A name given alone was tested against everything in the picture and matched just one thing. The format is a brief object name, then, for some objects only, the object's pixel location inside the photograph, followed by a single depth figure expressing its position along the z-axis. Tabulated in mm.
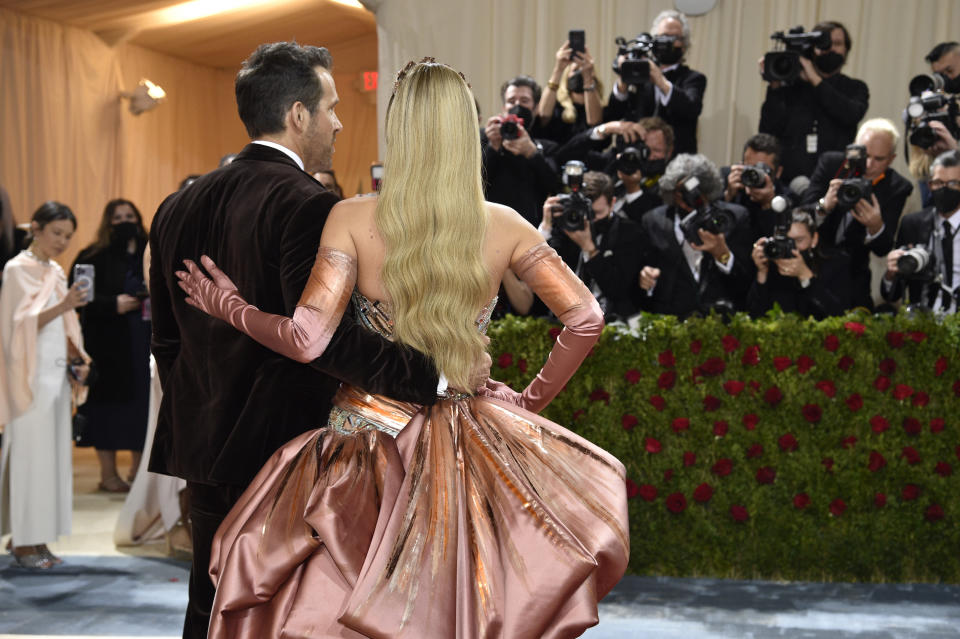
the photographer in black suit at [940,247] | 5188
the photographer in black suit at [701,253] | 5281
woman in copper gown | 2316
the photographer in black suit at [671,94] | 6219
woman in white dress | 5238
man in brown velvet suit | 2598
